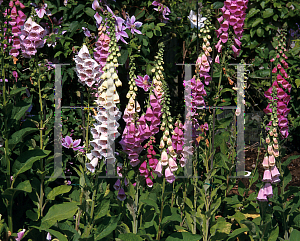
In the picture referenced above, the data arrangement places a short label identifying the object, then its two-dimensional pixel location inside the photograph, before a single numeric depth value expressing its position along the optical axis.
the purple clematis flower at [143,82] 2.41
